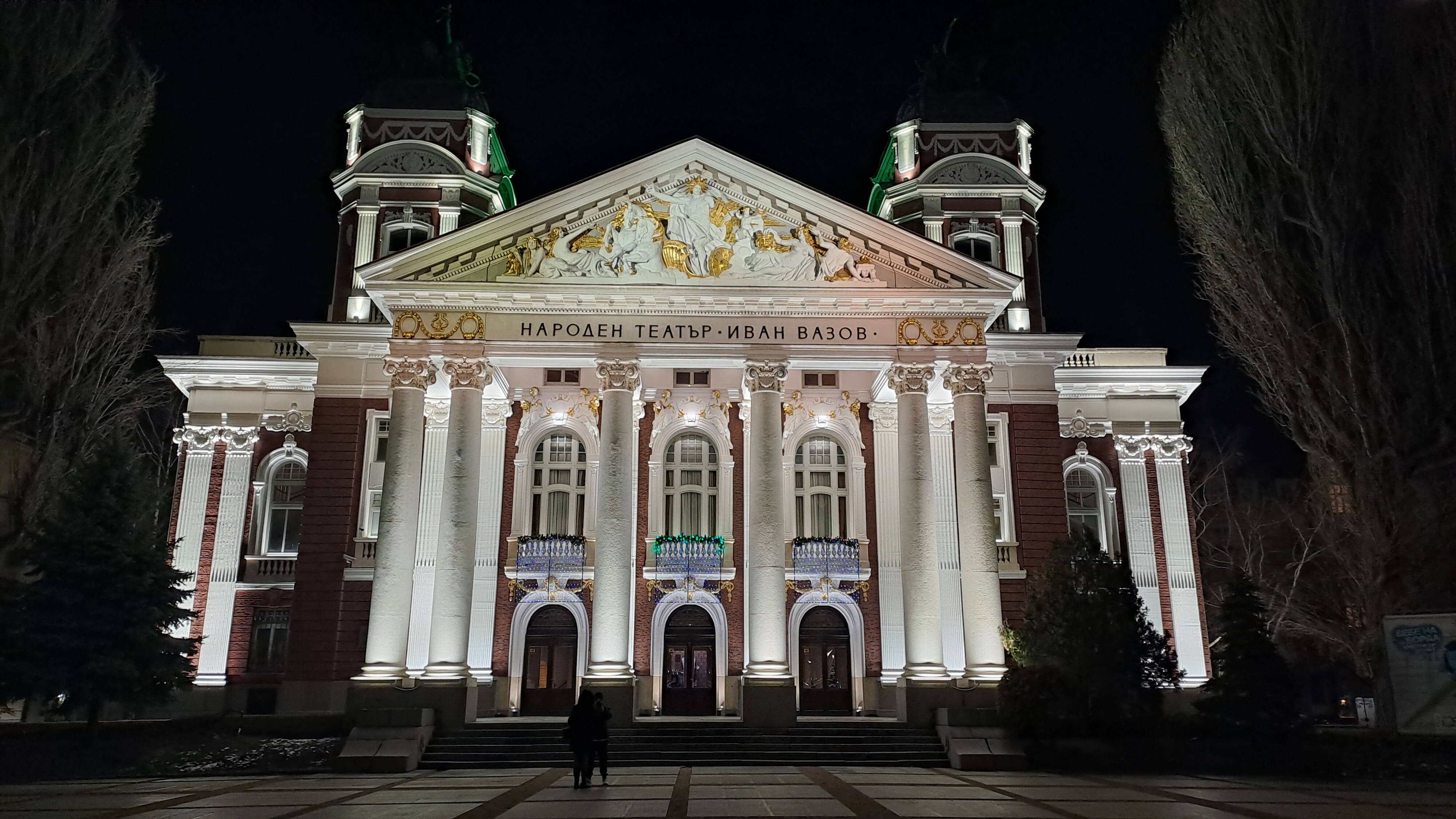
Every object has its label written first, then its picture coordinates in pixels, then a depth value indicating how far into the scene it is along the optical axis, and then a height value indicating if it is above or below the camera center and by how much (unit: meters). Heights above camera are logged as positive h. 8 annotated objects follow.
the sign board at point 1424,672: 19.86 -0.12
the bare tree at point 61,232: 25.52 +10.86
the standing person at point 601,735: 18.36 -1.19
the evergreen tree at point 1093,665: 22.64 +0.02
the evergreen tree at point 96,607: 21.86 +1.24
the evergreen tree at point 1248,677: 21.50 -0.22
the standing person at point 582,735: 18.05 -1.17
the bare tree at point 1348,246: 22.19 +9.56
